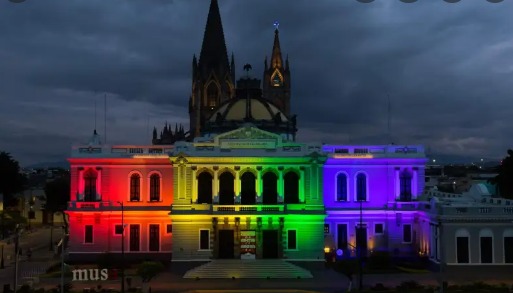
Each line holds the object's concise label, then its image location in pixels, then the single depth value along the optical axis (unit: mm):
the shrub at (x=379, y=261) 48969
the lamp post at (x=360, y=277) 38750
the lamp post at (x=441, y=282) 30153
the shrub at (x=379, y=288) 38062
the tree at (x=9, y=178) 82125
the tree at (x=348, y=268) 38812
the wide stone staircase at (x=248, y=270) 45938
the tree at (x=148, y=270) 36875
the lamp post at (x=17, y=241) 34125
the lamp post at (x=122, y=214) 47406
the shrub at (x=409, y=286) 37819
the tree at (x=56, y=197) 96188
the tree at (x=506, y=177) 63719
